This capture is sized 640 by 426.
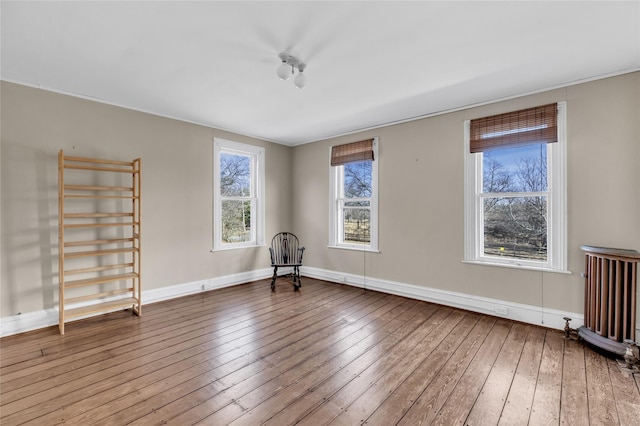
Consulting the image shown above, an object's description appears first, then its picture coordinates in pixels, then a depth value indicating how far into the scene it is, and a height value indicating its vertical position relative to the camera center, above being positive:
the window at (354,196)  4.61 +0.28
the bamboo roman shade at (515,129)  3.09 +0.96
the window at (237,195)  4.69 +0.31
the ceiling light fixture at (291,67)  2.42 +1.31
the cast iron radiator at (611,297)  2.43 -0.75
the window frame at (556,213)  3.03 -0.01
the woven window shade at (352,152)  4.62 +1.01
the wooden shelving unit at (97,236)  3.10 -0.29
